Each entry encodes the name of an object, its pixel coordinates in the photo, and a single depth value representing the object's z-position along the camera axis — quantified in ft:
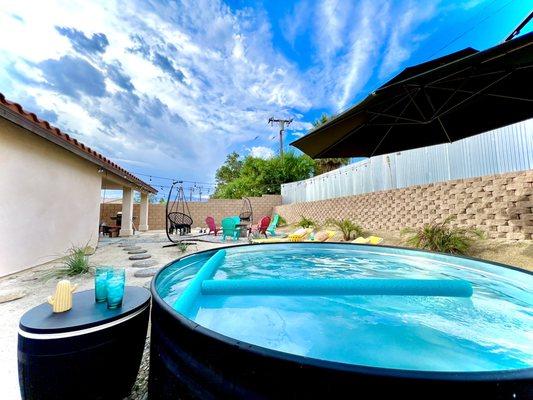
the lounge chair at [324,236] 24.91
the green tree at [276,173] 62.85
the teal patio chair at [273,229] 34.24
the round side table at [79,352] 3.52
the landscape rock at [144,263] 14.56
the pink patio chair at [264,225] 30.17
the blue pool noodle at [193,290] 6.45
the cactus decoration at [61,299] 4.18
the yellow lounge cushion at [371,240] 19.52
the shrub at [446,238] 15.84
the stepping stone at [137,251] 19.20
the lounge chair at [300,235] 24.38
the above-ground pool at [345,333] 2.28
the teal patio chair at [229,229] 29.27
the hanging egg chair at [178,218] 27.37
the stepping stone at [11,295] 9.14
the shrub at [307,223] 37.47
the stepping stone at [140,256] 16.85
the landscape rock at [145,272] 12.43
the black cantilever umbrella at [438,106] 7.90
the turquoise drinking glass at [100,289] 4.62
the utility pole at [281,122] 77.20
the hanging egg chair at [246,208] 51.44
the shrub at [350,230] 25.83
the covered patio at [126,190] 28.48
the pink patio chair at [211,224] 33.67
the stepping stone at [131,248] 20.87
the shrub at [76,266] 12.55
